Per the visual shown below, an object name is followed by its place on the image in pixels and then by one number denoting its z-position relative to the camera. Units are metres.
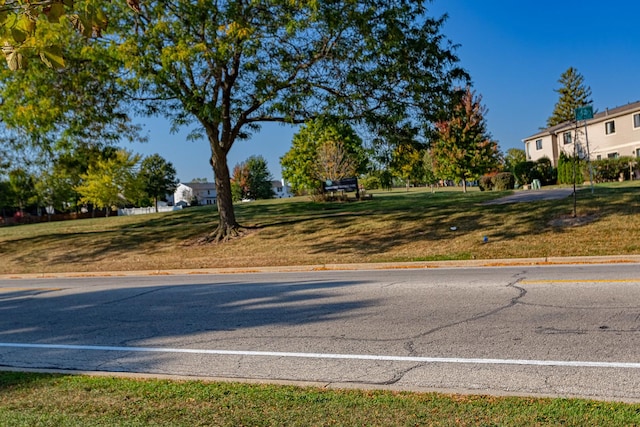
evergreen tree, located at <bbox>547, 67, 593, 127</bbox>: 79.06
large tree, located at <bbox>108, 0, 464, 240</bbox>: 16.66
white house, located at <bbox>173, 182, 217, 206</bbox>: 120.88
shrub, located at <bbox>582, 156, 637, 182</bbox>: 37.06
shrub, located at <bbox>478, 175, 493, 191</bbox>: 39.94
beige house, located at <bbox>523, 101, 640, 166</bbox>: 42.19
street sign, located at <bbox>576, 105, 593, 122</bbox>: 17.11
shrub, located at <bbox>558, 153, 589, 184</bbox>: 34.41
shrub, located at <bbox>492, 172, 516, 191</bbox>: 37.88
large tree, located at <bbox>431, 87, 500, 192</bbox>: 39.44
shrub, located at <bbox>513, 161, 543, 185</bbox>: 38.47
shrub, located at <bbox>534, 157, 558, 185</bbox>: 39.09
